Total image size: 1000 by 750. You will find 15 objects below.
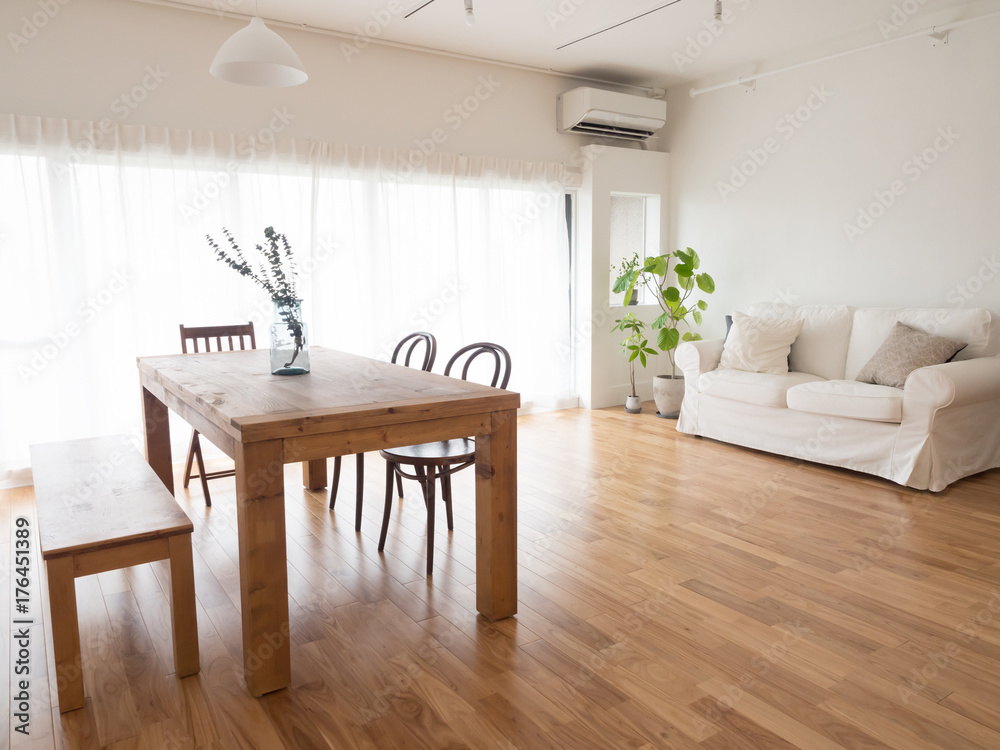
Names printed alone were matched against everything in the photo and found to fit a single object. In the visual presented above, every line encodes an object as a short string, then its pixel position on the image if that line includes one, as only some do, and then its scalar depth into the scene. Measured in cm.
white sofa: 360
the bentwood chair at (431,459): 268
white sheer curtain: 376
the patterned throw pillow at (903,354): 389
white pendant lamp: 248
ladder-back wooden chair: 366
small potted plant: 568
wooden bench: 183
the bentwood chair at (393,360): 311
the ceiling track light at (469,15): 369
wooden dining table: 188
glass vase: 259
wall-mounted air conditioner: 541
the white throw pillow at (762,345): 466
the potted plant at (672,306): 545
